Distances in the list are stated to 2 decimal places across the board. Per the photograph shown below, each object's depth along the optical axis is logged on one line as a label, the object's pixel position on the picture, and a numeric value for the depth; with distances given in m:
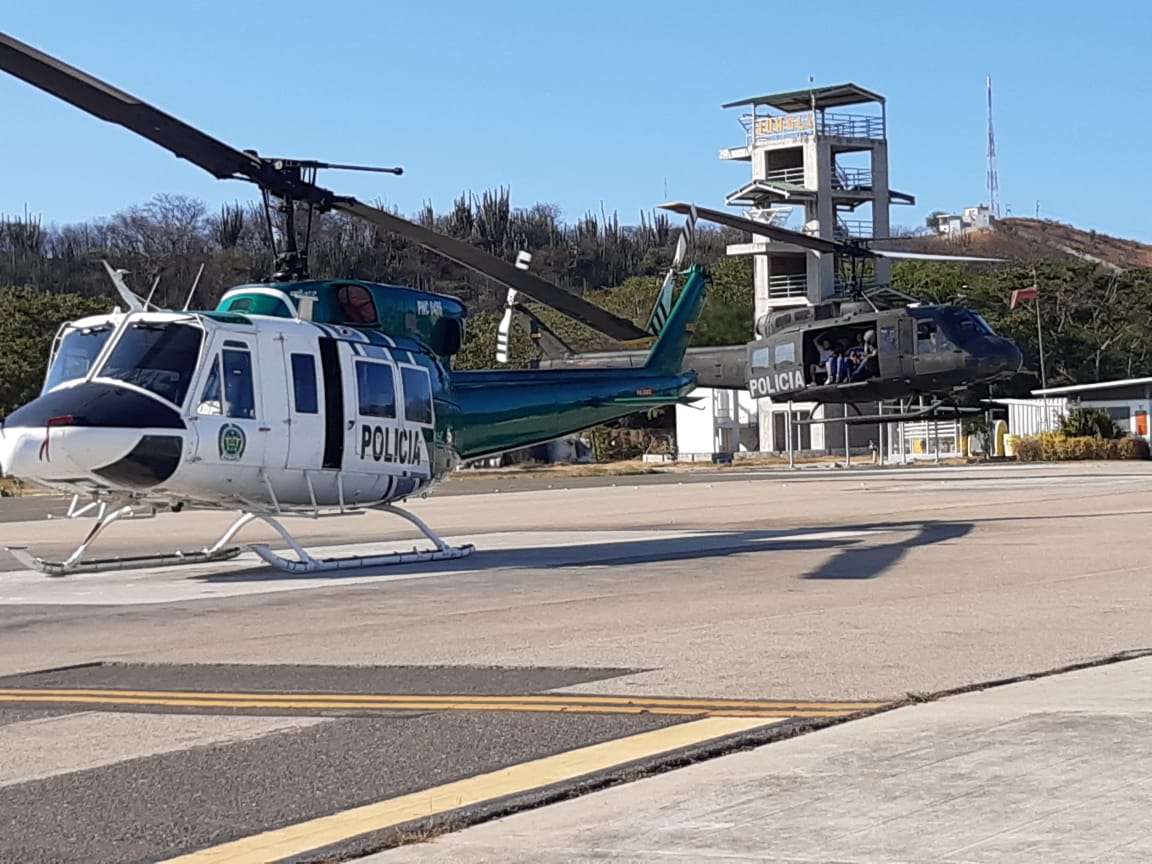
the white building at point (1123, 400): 64.06
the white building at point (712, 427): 77.19
